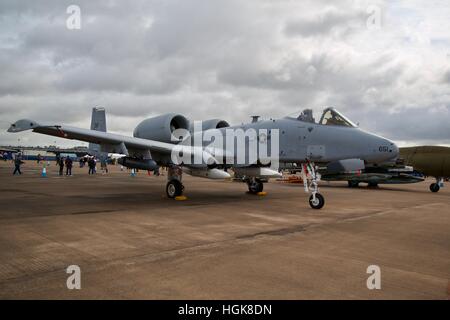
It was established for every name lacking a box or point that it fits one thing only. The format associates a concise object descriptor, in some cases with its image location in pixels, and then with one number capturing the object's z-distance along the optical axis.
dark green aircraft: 19.62
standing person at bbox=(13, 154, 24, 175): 27.26
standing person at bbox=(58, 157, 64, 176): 27.86
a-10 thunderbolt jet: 9.66
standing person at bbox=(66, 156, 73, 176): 28.28
